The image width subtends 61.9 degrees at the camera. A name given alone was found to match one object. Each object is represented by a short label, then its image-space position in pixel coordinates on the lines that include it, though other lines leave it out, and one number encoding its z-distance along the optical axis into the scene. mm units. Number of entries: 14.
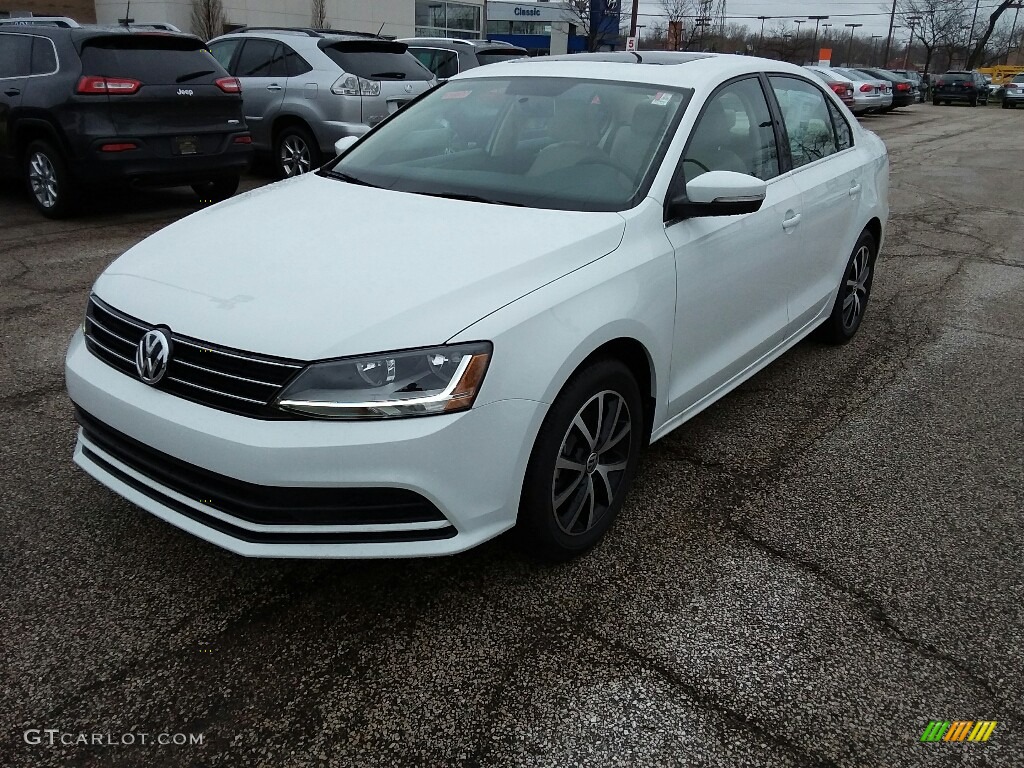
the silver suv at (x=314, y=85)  9352
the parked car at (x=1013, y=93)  37656
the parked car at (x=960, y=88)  38219
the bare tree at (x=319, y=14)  31906
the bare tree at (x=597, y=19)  39469
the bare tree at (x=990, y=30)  62697
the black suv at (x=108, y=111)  7398
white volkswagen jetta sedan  2295
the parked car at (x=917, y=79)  38375
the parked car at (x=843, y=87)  22281
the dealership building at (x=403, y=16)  28344
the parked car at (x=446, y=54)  13789
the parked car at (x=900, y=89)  29438
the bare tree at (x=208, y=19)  27875
